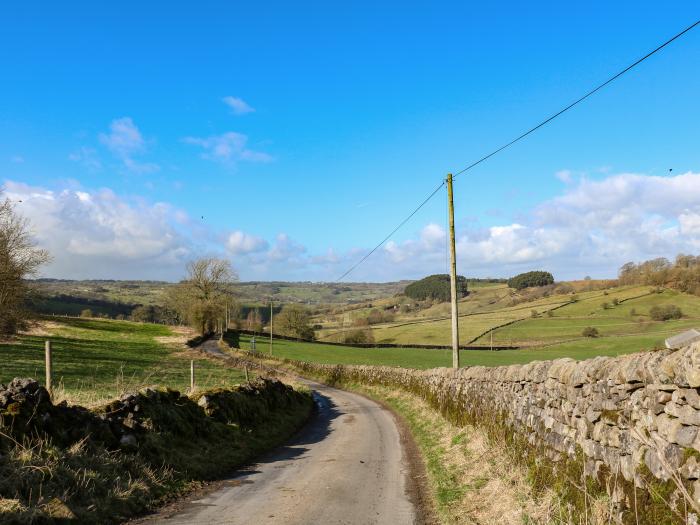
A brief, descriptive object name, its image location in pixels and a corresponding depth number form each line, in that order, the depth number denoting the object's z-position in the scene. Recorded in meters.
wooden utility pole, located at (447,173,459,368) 21.02
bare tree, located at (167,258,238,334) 90.56
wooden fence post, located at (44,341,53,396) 11.38
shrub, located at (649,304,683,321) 84.56
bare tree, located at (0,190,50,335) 38.59
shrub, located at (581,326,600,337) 84.75
